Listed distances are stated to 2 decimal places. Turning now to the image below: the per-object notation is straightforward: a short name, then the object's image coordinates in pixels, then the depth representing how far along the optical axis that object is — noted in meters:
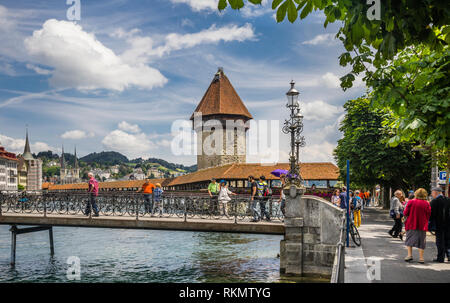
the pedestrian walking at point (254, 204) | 15.51
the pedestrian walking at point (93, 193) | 16.58
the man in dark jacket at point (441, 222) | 9.09
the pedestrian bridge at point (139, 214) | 15.03
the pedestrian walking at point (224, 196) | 15.80
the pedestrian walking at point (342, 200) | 17.22
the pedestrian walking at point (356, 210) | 17.02
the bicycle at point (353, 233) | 11.74
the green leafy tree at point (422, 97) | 5.82
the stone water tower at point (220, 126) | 60.41
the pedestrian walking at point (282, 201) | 15.10
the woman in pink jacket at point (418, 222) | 8.83
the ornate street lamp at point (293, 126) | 14.14
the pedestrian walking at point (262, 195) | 15.68
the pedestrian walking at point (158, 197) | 17.31
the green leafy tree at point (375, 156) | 25.86
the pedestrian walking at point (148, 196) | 17.19
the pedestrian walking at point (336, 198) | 18.41
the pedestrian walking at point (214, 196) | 16.42
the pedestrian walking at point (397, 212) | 13.56
